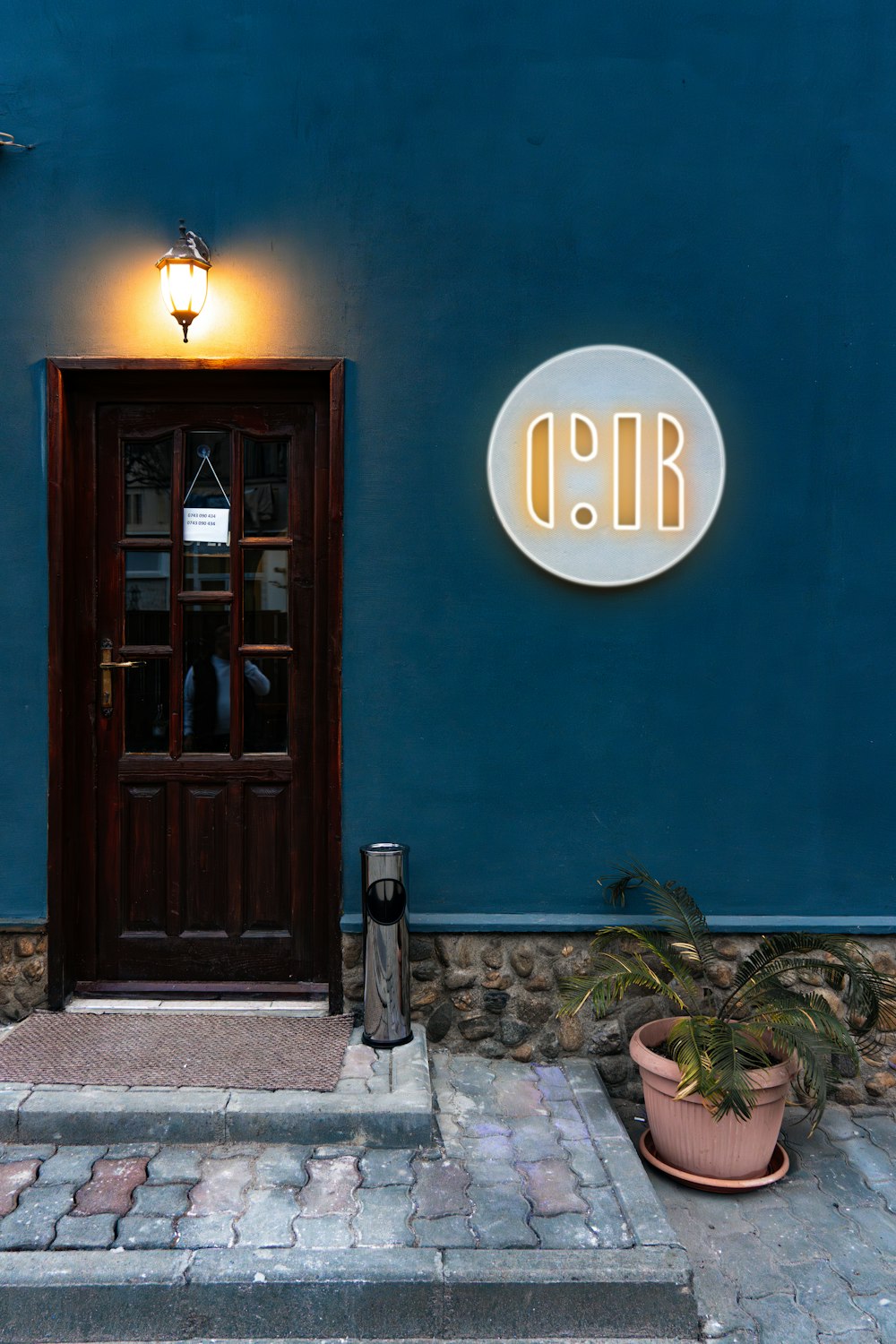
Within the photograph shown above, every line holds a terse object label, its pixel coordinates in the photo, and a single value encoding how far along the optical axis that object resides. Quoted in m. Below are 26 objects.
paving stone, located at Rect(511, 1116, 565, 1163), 3.32
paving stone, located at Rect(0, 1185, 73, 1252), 2.80
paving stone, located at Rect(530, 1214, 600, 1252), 2.83
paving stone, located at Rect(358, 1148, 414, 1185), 3.15
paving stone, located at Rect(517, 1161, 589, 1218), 3.02
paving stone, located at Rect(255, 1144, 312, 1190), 3.13
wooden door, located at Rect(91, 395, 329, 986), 4.25
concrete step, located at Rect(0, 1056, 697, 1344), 2.67
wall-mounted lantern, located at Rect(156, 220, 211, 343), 3.85
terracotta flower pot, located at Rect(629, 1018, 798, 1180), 3.31
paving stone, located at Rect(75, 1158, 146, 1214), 2.98
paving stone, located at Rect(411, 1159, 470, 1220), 3.00
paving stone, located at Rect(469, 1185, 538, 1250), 2.85
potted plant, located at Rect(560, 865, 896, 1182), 3.20
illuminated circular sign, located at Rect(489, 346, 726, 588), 4.05
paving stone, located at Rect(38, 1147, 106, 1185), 3.13
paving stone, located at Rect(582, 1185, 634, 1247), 2.87
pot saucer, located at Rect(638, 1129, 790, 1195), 3.34
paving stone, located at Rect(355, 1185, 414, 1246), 2.85
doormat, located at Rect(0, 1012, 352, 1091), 3.55
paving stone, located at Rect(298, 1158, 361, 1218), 2.98
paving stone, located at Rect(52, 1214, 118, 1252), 2.79
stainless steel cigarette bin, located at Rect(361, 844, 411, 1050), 3.86
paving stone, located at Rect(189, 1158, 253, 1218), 2.98
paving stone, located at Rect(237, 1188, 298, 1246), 2.83
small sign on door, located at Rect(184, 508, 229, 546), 4.26
